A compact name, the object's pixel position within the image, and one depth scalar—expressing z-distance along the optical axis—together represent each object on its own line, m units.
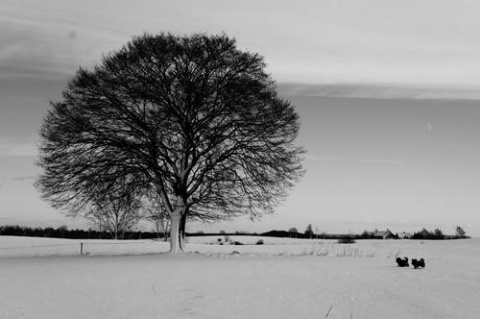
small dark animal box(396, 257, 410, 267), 20.83
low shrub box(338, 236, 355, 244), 51.94
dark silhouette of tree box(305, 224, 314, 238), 72.70
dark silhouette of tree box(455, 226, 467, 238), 88.46
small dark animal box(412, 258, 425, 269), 19.79
